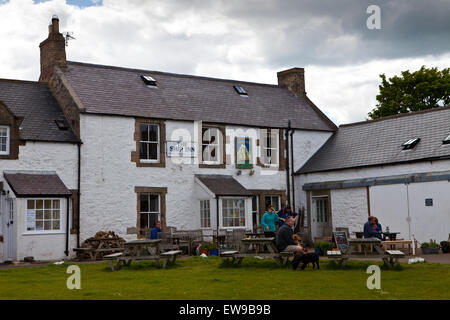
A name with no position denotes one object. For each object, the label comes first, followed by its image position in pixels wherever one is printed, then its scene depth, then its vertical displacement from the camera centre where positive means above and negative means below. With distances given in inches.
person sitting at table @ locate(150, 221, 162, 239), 789.2 -11.4
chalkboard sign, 611.5 -20.9
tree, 1515.7 +307.6
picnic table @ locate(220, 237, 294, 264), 595.2 -31.0
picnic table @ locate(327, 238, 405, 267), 557.6 -31.7
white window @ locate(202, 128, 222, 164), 1023.0 +123.5
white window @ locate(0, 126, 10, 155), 845.8 +115.8
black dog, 563.2 -35.4
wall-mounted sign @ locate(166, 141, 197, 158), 976.9 +115.3
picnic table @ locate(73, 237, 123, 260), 832.9 -32.0
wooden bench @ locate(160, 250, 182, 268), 620.4 -31.8
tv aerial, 1051.3 +313.2
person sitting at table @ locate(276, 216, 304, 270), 588.7 -17.8
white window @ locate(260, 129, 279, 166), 1083.9 +128.1
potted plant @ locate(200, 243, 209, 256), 832.1 -35.9
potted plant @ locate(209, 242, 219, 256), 837.2 -37.5
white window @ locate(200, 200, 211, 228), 975.0 +12.2
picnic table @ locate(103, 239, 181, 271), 617.0 -31.4
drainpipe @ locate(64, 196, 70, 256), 838.5 -1.7
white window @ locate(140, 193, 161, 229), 954.1 +19.9
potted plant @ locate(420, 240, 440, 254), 786.8 -38.3
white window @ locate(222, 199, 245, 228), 967.6 +14.2
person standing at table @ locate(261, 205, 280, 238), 751.7 -2.9
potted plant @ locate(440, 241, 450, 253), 792.9 -36.6
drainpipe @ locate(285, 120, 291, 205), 1109.7 +93.6
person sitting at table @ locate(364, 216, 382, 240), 706.2 -11.9
